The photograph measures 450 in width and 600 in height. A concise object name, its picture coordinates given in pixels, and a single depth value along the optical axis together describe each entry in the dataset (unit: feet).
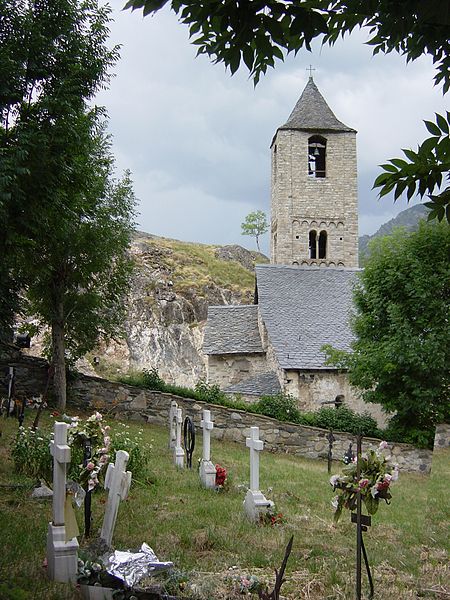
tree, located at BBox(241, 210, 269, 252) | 222.73
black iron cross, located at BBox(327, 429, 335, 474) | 46.29
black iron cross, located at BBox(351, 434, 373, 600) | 14.57
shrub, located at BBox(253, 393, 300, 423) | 59.57
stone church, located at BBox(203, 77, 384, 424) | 71.51
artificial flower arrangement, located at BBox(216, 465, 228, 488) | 30.66
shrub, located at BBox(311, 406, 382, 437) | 60.49
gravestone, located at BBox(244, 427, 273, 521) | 24.56
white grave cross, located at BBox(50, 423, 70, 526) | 15.90
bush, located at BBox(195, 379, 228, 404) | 61.21
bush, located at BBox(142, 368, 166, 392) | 64.13
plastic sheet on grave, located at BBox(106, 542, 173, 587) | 14.99
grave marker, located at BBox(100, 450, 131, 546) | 18.12
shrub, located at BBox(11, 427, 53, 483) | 26.89
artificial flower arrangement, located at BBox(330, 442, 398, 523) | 16.33
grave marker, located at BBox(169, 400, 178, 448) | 43.61
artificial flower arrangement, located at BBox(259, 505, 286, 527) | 23.90
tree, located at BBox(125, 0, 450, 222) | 9.30
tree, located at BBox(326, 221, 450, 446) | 55.77
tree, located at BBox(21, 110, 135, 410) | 56.85
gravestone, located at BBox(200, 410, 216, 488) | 30.73
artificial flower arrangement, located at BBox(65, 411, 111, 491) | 21.78
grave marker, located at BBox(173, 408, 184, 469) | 37.99
